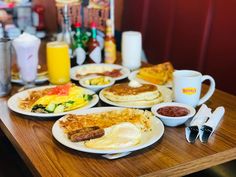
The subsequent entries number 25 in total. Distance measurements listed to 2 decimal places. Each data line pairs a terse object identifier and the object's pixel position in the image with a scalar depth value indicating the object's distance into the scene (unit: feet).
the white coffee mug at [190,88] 4.29
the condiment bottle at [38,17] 10.77
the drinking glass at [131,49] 6.32
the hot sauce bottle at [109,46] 6.51
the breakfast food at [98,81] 5.27
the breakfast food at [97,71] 5.91
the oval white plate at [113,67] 5.77
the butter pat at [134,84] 4.80
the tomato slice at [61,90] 4.53
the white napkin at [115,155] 3.31
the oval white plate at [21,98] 4.21
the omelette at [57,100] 4.32
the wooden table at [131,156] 3.15
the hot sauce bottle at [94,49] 6.60
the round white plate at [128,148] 3.31
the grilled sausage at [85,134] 3.56
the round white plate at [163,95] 4.52
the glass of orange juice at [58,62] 5.46
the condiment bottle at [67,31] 6.70
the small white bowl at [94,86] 5.16
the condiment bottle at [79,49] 6.54
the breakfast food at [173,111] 3.99
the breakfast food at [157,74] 5.40
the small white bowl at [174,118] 3.86
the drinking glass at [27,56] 5.21
